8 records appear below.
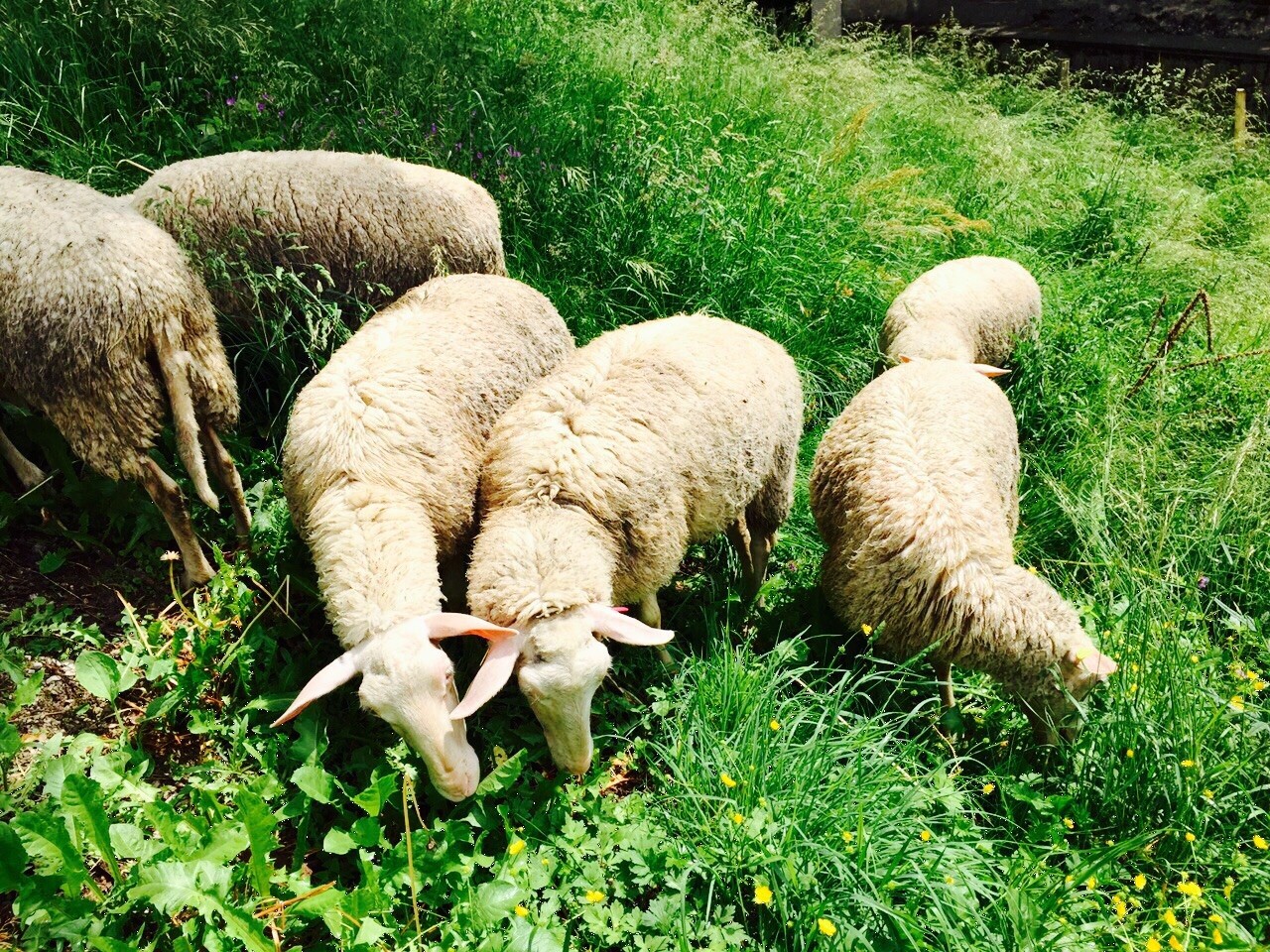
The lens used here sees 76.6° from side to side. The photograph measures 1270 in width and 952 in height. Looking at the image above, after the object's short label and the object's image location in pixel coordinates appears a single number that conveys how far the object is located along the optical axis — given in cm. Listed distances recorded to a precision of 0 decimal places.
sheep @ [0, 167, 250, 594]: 278
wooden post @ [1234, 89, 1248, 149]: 821
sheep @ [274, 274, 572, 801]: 229
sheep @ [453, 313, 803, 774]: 239
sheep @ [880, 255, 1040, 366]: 438
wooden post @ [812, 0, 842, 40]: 869
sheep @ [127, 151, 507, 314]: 337
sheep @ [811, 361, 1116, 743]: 273
